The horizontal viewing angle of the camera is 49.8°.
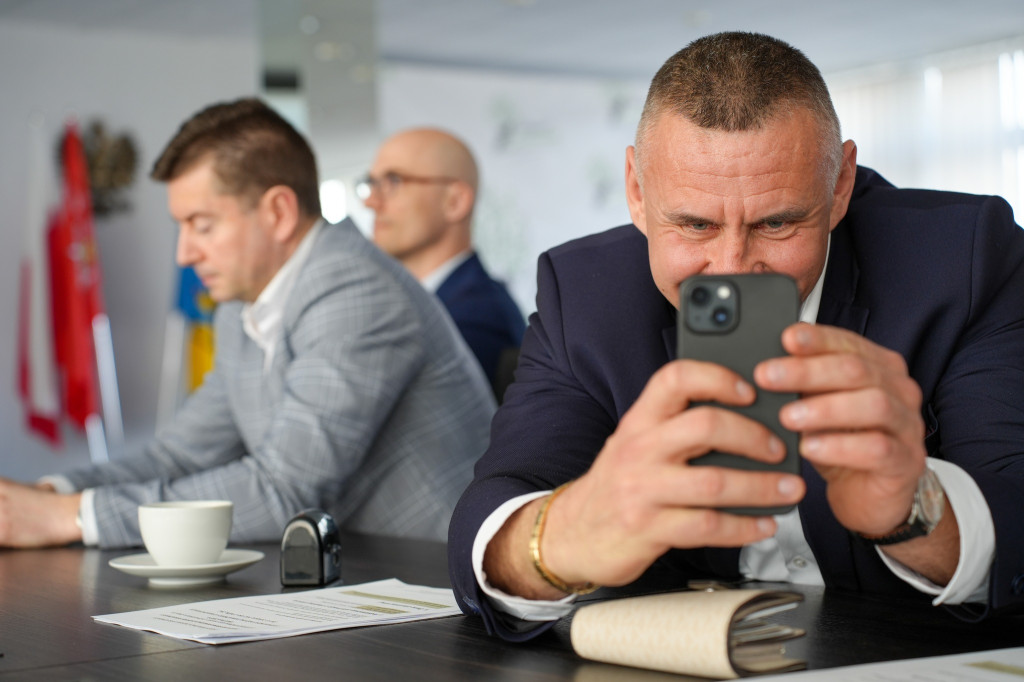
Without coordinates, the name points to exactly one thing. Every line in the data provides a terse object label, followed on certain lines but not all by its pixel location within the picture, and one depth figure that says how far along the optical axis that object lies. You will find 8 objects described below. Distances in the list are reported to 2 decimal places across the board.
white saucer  1.29
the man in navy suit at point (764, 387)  0.77
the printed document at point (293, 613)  0.99
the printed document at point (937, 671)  0.75
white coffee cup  1.34
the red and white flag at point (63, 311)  6.09
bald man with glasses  3.95
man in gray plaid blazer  1.80
